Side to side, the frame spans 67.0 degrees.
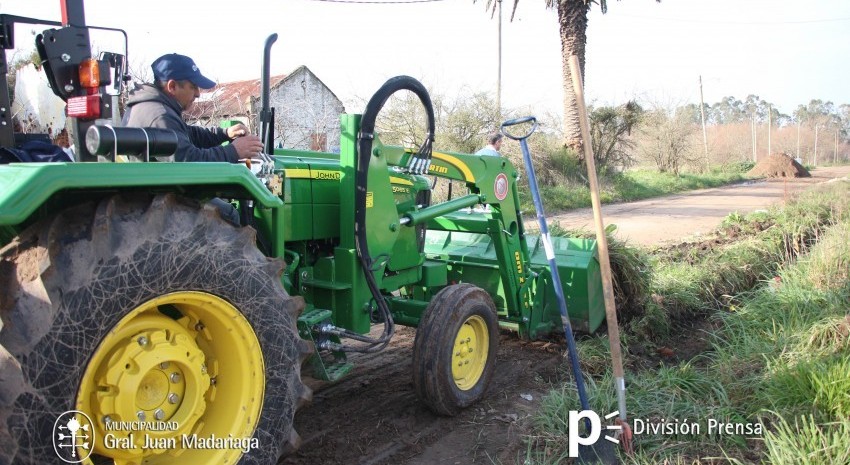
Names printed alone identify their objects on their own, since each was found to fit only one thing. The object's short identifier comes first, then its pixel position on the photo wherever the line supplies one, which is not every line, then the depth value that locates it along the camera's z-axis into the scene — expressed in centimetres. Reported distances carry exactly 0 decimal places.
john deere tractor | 200
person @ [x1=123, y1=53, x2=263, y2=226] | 311
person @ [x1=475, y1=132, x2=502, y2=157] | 896
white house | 1102
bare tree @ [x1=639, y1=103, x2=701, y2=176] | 2647
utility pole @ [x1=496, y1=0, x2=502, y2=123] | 1674
